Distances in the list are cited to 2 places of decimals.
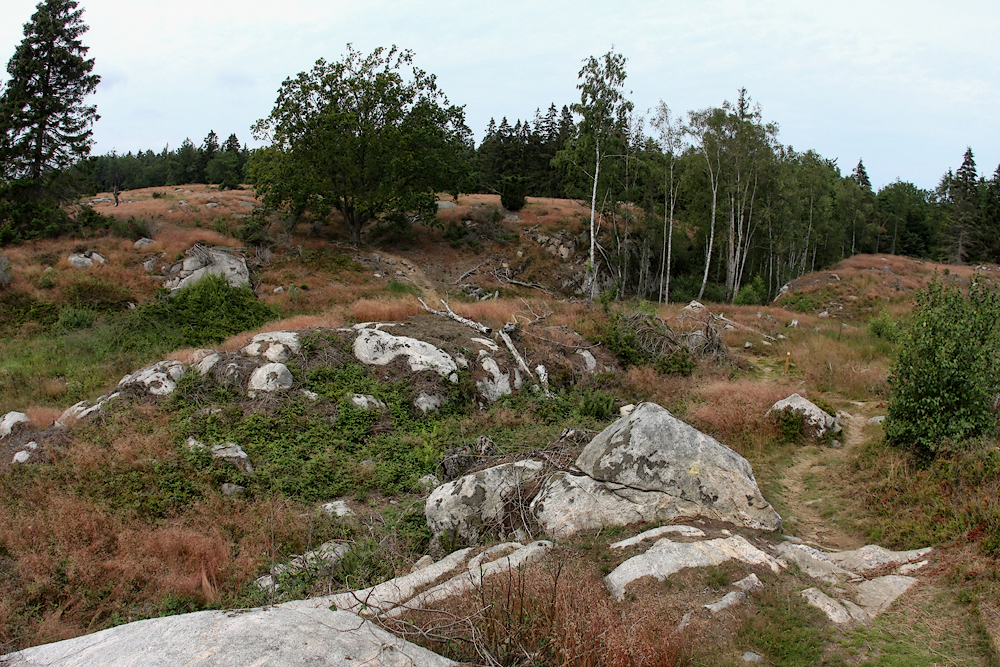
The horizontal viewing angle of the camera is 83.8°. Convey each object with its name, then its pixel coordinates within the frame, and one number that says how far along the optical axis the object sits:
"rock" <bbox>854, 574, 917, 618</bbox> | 5.29
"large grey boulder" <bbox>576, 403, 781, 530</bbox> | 7.01
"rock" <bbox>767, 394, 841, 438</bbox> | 10.75
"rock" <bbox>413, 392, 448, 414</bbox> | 12.35
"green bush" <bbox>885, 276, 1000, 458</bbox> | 8.20
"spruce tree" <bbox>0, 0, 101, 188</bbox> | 25.86
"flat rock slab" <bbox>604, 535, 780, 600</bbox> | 5.49
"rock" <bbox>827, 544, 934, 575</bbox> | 6.15
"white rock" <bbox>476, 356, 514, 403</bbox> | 13.59
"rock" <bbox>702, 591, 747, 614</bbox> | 4.97
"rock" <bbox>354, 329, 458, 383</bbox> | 13.37
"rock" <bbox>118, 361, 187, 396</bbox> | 11.88
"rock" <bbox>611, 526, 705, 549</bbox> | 6.25
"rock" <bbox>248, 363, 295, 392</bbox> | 11.98
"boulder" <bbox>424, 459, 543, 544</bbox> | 7.50
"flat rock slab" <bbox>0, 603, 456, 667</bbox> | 3.62
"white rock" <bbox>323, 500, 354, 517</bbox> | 8.62
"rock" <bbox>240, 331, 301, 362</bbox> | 13.12
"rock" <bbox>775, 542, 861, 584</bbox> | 5.82
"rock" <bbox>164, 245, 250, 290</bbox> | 24.20
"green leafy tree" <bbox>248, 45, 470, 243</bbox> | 29.72
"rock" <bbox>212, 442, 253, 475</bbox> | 9.77
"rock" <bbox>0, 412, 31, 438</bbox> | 10.75
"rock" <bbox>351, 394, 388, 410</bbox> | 11.97
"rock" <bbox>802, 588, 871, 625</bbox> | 4.96
